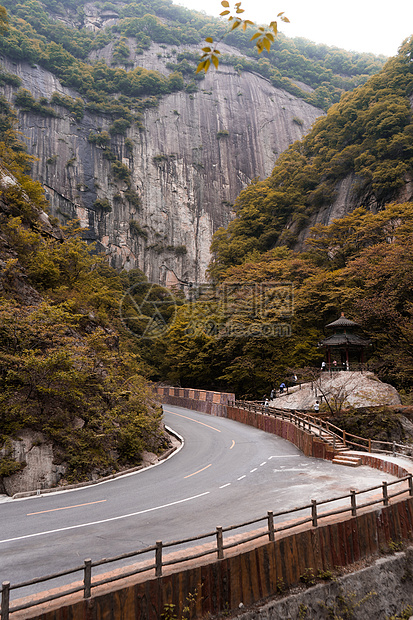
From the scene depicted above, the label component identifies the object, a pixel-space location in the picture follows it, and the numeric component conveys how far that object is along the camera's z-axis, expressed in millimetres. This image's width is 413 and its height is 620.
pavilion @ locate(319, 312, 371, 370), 29594
